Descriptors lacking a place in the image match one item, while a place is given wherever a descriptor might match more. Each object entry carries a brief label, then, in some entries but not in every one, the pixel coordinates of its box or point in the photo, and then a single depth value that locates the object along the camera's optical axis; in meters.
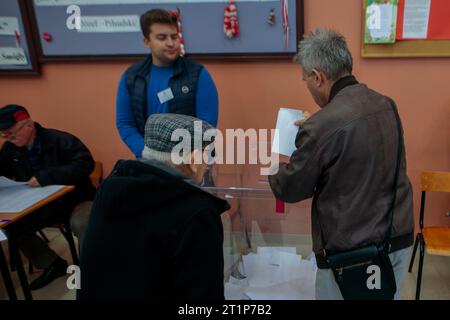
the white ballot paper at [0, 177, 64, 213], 1.96
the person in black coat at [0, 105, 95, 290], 2.16
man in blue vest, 1.98
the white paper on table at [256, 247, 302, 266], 2.30
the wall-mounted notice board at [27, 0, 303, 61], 2.35
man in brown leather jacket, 1.17
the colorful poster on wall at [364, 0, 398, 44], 2.19
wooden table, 1.88
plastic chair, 1.95
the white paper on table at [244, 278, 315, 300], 2.03
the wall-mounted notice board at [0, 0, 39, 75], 2.62
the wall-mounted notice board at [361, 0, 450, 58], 2.16
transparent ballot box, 2.01
